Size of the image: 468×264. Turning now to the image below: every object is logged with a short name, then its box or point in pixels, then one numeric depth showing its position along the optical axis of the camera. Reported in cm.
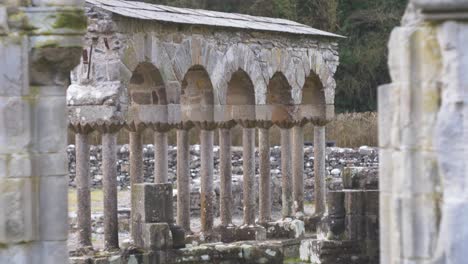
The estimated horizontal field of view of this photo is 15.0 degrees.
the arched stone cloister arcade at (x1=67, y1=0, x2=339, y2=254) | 2542
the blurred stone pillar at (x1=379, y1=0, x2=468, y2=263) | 846
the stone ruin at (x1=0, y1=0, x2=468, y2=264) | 865
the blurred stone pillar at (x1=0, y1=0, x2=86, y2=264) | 1199
